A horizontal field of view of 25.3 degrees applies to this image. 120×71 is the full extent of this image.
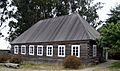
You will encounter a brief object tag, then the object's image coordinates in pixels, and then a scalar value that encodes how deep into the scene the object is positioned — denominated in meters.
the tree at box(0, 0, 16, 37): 62.21
